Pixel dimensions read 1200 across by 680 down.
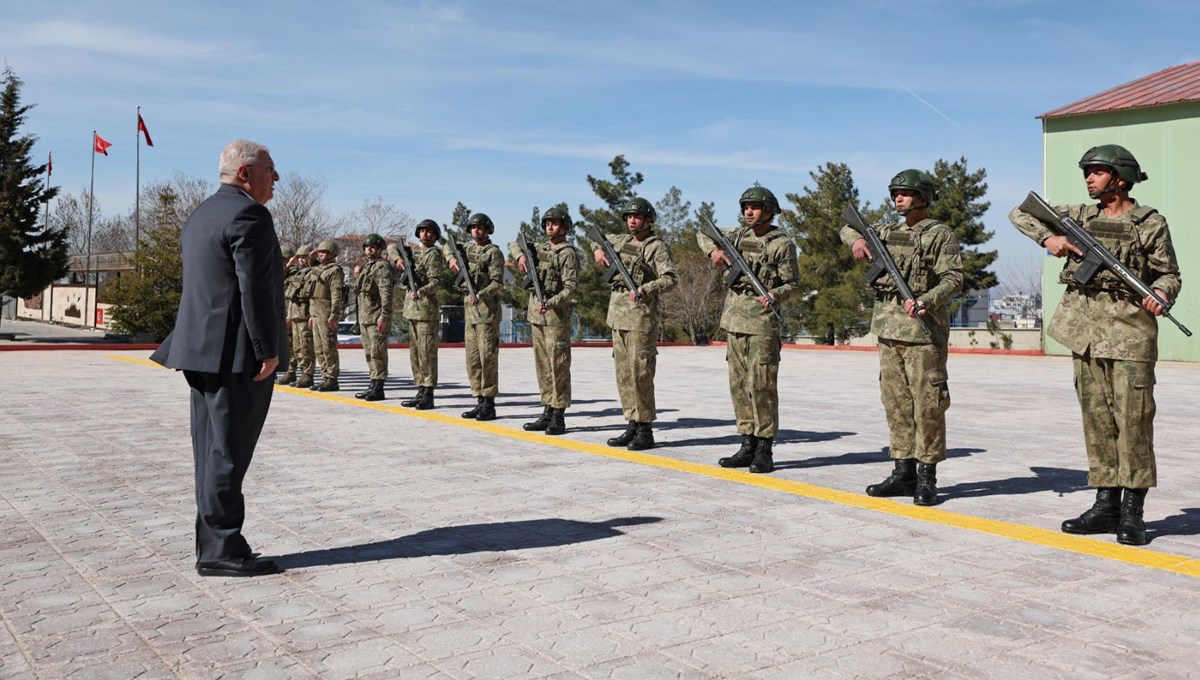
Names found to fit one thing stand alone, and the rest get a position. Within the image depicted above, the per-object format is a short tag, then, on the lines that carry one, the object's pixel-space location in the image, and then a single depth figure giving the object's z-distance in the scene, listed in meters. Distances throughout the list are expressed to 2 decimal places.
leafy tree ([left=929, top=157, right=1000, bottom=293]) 43.03
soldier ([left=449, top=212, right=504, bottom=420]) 11.08
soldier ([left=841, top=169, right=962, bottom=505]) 6.57
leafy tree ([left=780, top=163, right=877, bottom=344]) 41.31
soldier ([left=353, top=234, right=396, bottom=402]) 13.20
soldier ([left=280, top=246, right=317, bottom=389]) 14.99
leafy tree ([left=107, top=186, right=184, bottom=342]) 31.12
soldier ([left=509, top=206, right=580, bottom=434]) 10.10
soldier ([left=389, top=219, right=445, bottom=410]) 12.21
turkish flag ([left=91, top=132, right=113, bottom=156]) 48.84
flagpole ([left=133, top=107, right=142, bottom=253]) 43.27
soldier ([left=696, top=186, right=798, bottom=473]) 7.83
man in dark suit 4.67
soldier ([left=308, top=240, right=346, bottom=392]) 14.24
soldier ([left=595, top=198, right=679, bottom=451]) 9.01
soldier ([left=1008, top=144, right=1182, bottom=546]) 5.59
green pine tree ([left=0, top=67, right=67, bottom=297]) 35.53
